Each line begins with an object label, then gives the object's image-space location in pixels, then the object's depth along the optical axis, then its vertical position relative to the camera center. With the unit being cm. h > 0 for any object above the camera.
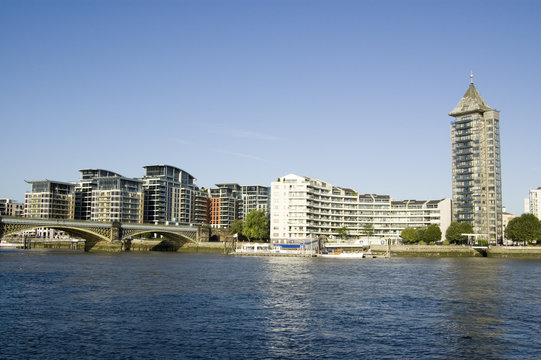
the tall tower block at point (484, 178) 19412 +1790
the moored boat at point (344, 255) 14988 -865
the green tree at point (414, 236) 19812 -398
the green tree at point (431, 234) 19375 -314
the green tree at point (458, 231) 18501 -189
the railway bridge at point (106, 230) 13738 -170
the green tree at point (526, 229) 17212 -100
